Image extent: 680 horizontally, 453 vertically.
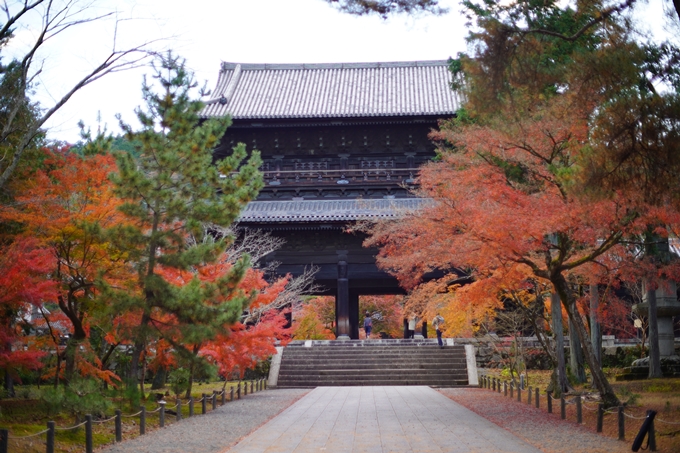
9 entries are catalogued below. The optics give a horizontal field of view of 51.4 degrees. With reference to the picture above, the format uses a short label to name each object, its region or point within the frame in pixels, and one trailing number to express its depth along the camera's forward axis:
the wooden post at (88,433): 9.98
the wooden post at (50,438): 9.02
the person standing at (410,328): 43.54
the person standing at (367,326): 35.38
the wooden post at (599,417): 11.88
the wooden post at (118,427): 11.47
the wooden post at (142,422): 12.57
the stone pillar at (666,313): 19.70
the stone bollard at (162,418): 13.54
